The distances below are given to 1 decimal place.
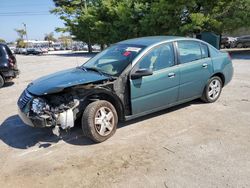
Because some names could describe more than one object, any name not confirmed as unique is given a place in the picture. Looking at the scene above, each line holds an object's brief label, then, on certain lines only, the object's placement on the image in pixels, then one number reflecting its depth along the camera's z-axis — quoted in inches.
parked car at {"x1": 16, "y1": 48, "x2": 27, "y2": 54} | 1565.0
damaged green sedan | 115.3
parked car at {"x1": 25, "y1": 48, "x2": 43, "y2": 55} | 1402.1
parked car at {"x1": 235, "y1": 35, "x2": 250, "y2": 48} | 772.1
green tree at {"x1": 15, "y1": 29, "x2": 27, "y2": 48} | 2695.5
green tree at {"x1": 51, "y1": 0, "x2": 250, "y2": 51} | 546.5
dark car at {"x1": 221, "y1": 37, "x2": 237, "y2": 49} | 812.7
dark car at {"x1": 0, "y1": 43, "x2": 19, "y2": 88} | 272.0
